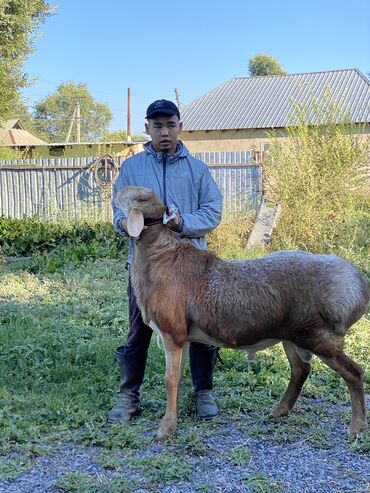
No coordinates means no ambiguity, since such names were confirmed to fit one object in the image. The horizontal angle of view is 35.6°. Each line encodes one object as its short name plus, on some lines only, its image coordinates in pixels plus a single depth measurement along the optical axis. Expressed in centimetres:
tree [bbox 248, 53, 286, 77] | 7281
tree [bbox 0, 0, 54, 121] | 1302
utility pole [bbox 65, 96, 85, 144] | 4922
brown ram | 393
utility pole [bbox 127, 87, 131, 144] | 3619
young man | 440
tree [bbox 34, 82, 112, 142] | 7331
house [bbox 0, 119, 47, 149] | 4069
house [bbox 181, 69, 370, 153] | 3167
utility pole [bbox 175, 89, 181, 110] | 4227
